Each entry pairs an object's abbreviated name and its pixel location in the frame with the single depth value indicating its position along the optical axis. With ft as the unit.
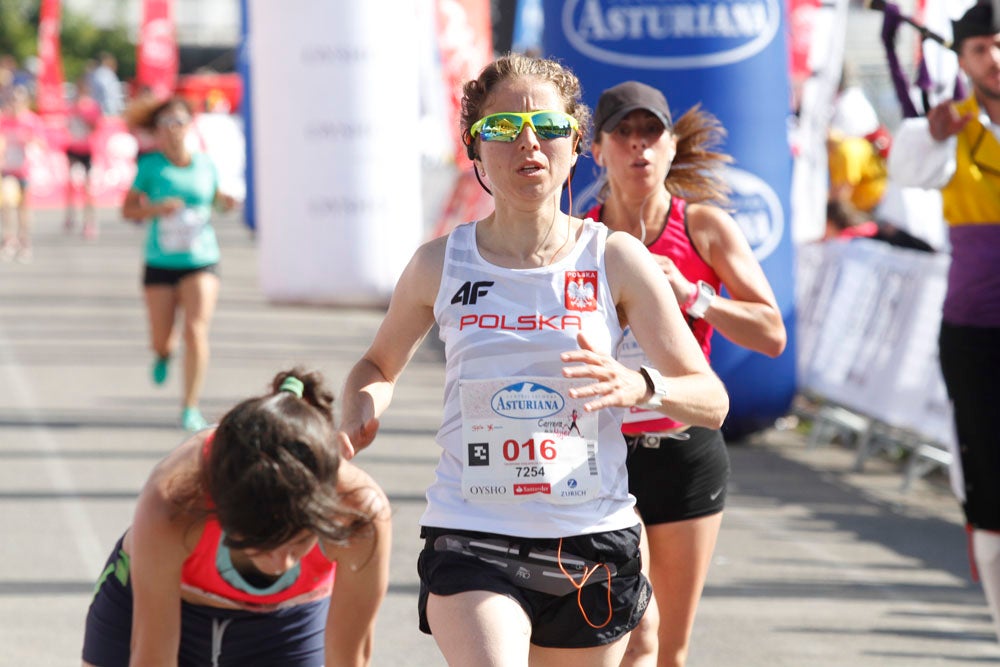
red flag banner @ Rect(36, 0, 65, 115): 207.28
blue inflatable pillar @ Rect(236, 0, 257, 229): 138.53
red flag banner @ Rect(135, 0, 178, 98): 178.44
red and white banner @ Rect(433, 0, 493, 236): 118.45
